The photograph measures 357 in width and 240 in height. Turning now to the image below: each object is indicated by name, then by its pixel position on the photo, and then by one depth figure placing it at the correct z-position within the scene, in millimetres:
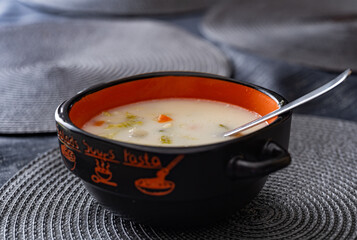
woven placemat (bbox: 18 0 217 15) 1976
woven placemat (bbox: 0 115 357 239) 731
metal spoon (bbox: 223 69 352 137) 723
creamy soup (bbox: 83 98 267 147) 771
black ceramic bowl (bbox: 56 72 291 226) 634
